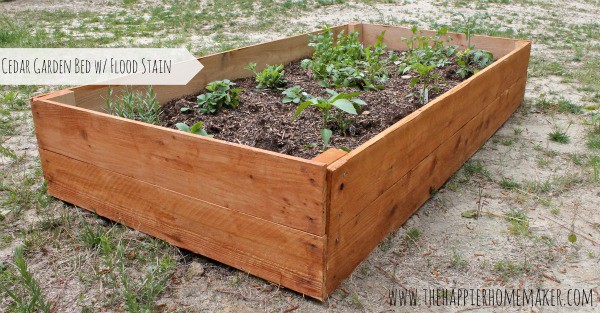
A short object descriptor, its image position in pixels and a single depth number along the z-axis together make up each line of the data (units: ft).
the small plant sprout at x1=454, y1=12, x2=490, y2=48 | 15.25
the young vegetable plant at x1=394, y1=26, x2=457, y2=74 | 14.19
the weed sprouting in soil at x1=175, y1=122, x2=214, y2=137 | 8.54
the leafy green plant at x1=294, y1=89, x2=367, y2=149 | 8.57
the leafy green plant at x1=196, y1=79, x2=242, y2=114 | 10.88
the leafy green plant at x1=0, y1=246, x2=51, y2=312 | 6.24
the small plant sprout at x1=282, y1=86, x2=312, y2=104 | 11.27
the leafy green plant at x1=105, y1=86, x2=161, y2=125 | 9.50
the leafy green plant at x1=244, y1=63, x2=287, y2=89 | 12.52
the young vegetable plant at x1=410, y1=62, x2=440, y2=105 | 11.71
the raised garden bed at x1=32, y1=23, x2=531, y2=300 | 6.95
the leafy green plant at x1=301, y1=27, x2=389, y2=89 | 12.84
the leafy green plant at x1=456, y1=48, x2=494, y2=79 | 13.75
